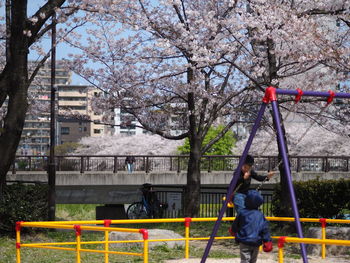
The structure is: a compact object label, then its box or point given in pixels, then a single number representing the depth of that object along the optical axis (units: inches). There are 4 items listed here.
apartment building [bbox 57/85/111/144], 5600.4
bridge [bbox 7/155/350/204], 1346.0
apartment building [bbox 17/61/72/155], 5855.8
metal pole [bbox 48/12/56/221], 765.9
